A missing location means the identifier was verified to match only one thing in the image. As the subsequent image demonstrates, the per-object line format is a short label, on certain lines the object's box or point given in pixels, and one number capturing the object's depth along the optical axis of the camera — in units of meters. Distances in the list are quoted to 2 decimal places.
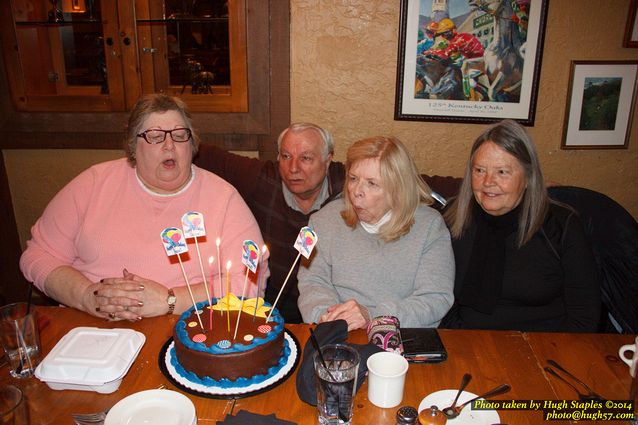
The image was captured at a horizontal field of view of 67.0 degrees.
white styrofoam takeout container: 1.30
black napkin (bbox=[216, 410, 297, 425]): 1.20
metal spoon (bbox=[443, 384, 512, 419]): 1.24
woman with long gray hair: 1.98
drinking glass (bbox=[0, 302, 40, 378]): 1.39
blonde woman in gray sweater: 1.93
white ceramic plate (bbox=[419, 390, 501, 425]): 1.23
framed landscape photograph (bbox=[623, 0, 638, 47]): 2.65
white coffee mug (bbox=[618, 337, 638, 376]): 1.35
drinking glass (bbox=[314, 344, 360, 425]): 1.20
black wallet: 1.46
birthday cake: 1.31
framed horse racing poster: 2.70
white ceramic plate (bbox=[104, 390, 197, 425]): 1.16
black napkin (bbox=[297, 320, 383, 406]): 1.30
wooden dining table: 1.26
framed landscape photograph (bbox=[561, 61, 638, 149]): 2.75
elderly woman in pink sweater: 1.97
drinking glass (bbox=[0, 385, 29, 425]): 0.98
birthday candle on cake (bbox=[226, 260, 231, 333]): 1.44
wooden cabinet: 2.92
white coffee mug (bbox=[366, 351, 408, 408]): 1.26
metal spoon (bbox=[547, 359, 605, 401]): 1.31
